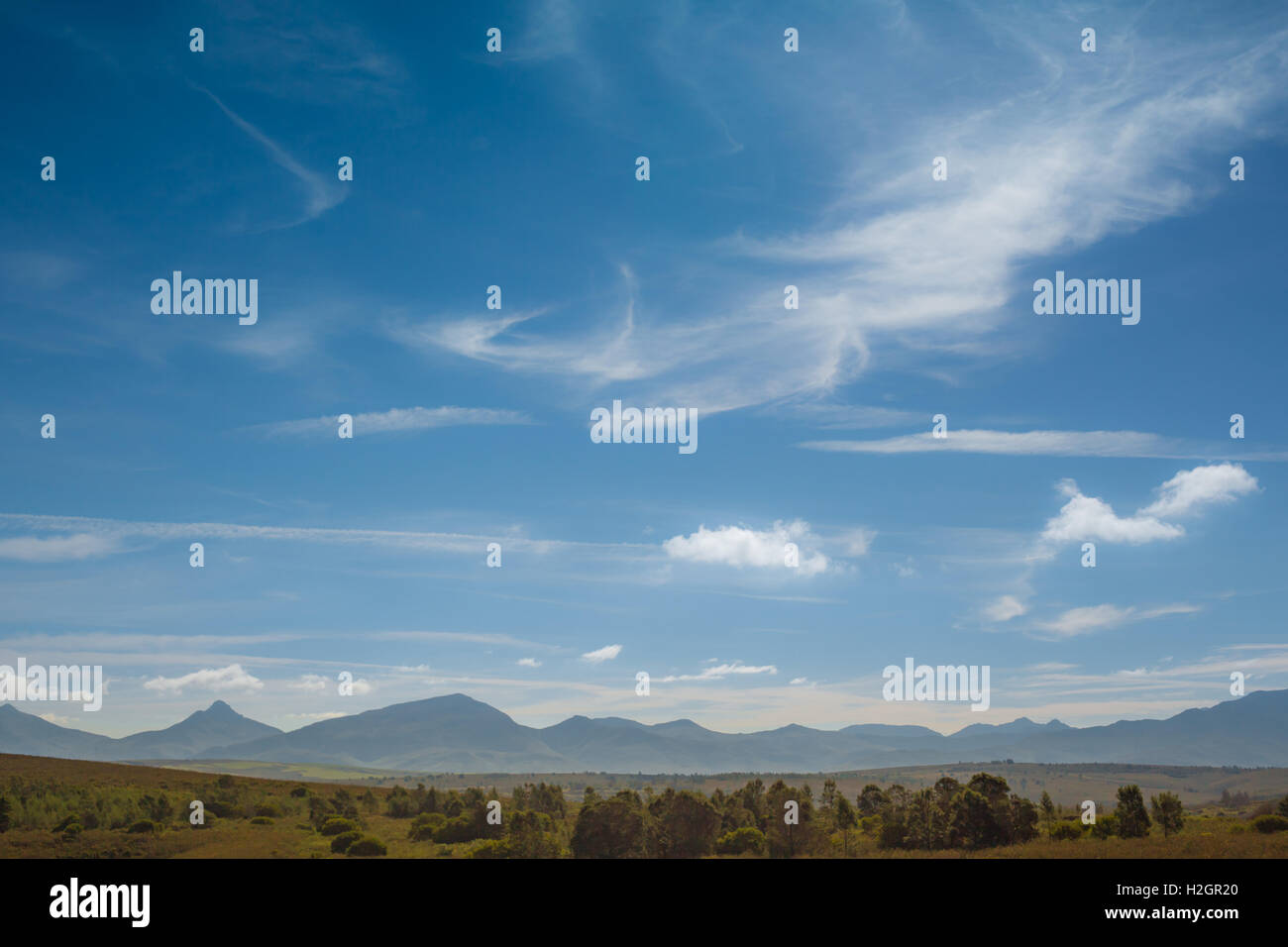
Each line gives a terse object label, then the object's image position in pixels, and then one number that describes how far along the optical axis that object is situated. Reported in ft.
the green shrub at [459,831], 244.42
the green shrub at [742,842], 217.36
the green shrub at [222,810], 288.30
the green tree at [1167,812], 205.57
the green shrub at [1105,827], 201.18
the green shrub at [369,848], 224.33
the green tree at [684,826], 218.18
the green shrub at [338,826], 255.29
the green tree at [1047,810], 225.15
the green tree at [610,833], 222.28
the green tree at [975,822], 198.59
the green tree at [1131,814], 200.13
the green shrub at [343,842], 227.61
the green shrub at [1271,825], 203.00
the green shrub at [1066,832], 198.18
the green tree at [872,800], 255.72
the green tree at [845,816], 236.22
